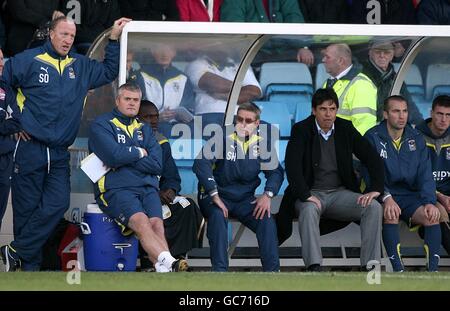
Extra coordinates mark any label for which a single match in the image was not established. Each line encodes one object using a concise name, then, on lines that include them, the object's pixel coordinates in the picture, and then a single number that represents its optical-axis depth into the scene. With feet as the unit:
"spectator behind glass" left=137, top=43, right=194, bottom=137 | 40.83
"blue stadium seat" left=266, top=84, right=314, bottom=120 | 41.52
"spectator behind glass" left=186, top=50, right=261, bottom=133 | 40.98
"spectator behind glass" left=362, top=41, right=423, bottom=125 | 41.29
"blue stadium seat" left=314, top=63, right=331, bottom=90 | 41.45
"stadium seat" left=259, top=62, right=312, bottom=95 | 41.37
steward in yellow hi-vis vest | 41.27
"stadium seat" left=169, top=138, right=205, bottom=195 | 40.96
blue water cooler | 37.63
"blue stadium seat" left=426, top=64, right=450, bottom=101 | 41.75
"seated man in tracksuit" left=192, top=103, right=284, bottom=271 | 38.65
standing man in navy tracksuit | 37.73
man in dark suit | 38.60
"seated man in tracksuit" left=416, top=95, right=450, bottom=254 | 40.88
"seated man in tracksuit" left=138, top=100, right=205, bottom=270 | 38.60
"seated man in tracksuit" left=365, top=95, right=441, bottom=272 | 39.37
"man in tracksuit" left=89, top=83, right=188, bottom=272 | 36.88
